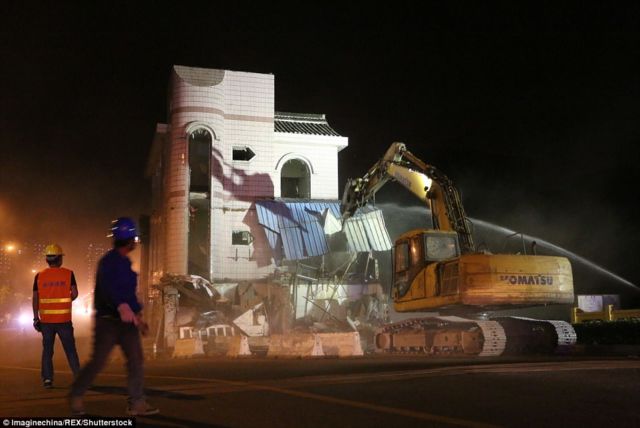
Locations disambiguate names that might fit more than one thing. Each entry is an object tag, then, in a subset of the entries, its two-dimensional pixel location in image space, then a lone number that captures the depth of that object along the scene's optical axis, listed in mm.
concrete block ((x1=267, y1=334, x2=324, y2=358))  17875
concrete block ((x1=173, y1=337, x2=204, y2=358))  19422
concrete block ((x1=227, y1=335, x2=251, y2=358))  18938
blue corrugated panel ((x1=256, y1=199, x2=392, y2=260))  29734
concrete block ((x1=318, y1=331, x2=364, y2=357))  18141
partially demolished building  29000
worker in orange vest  9000
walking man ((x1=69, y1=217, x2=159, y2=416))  5941
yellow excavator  14672
